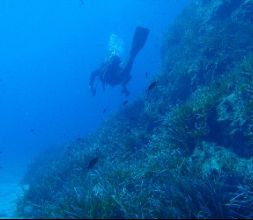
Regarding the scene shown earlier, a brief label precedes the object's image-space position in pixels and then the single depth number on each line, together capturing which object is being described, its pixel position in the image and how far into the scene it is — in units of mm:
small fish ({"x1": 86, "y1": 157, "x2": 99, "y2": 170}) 5797
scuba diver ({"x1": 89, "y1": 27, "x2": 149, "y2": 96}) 11203
